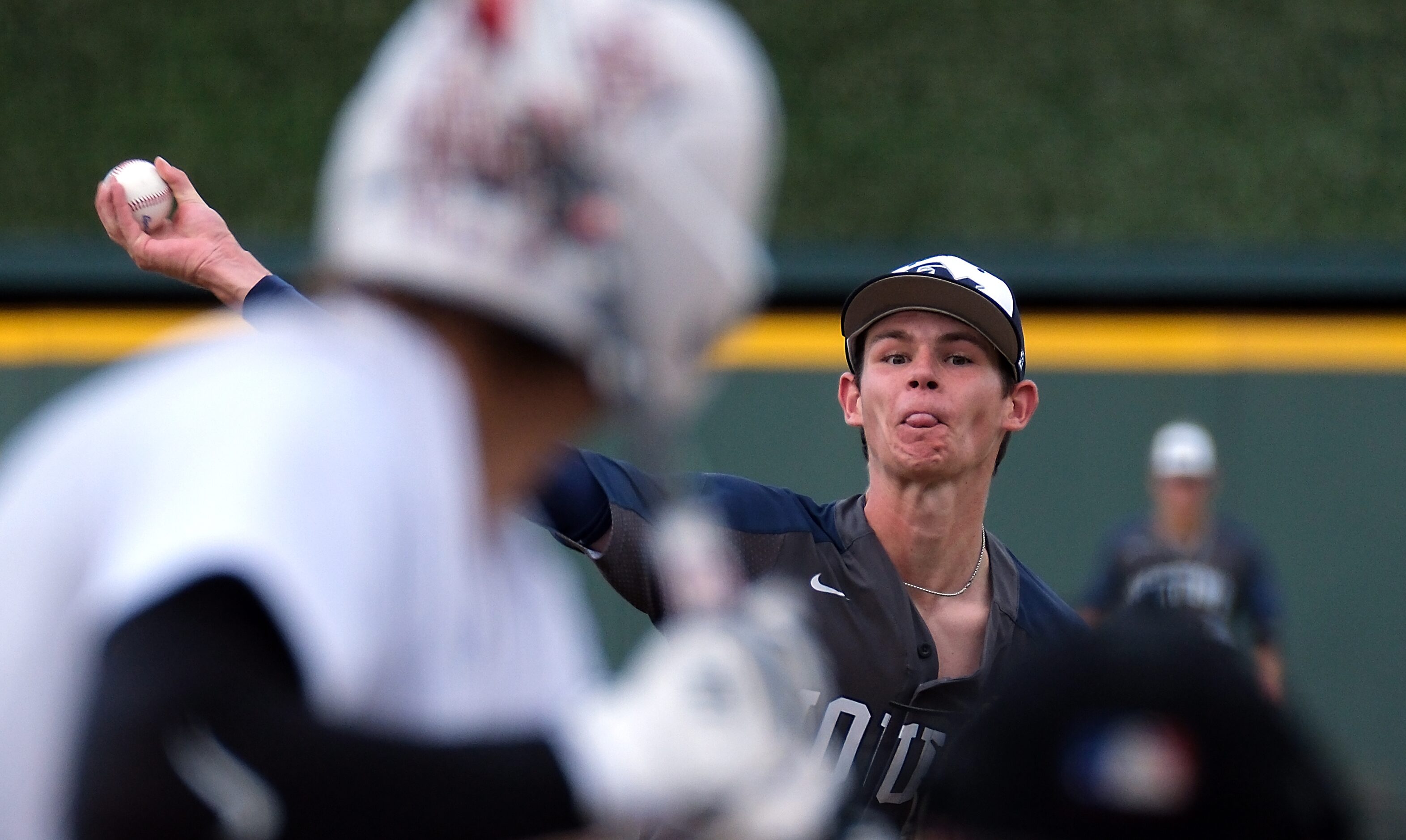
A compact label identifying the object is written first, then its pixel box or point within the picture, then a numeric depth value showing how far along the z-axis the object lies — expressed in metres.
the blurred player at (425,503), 7.90
